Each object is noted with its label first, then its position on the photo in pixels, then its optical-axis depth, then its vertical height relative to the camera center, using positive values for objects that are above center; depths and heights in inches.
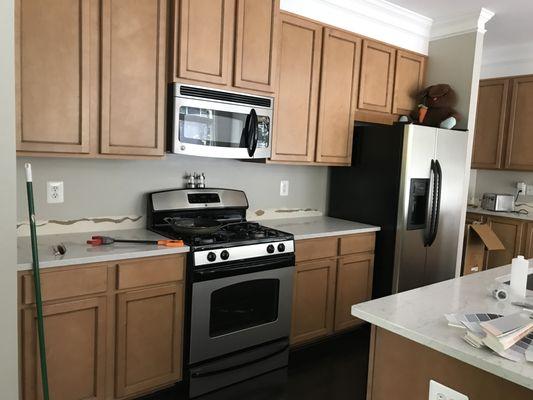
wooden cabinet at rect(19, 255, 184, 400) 79.0 -34.6
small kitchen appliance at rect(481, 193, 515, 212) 184.7 -12.9
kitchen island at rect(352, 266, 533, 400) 48.2 -21.1
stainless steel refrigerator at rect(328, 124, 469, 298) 128.3 -9.1
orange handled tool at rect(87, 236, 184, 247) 91.3 -18.5
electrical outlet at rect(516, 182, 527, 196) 187.0 -6.6
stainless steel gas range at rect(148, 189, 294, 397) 96.3 -30.2
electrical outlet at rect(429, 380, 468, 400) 52.1 -27.0
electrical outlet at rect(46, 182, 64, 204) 97.2 -9.3
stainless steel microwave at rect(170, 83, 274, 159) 100.2 +8.4
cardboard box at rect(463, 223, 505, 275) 160.2 -27.0
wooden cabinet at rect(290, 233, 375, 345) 118.7 -34.2
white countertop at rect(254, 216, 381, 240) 119.4 -18.6
